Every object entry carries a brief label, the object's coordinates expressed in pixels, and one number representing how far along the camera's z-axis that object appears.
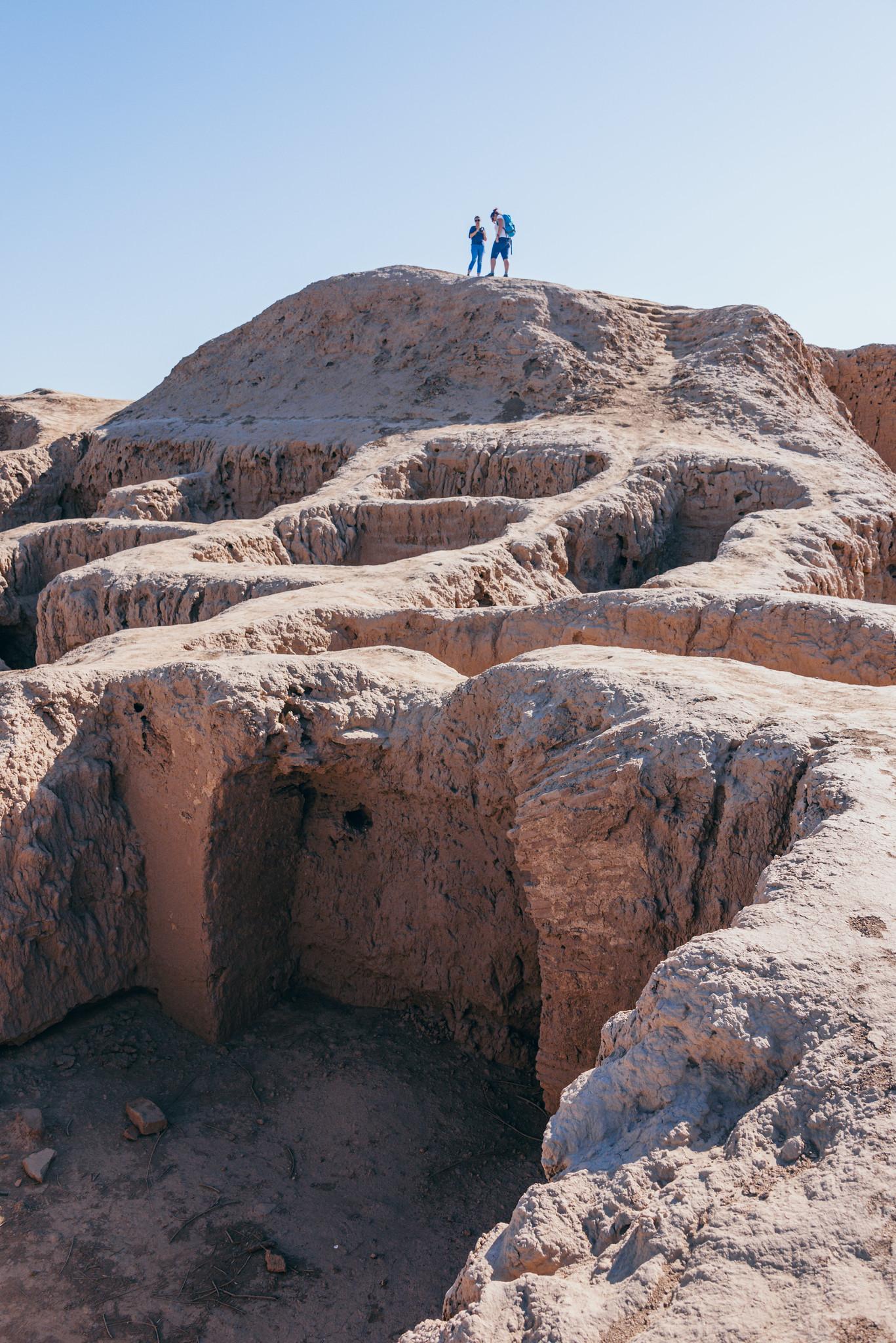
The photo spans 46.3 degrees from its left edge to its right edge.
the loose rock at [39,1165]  4.41
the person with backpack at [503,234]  17.12
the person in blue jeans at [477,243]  17.42
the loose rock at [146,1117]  4.75
